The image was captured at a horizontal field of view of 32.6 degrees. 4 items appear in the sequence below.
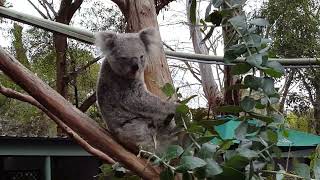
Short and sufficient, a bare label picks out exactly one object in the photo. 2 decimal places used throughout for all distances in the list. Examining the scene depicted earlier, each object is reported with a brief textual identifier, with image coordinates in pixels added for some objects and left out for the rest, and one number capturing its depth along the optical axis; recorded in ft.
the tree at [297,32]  22.79
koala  7.28
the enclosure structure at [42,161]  18.10
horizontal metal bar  7.22
